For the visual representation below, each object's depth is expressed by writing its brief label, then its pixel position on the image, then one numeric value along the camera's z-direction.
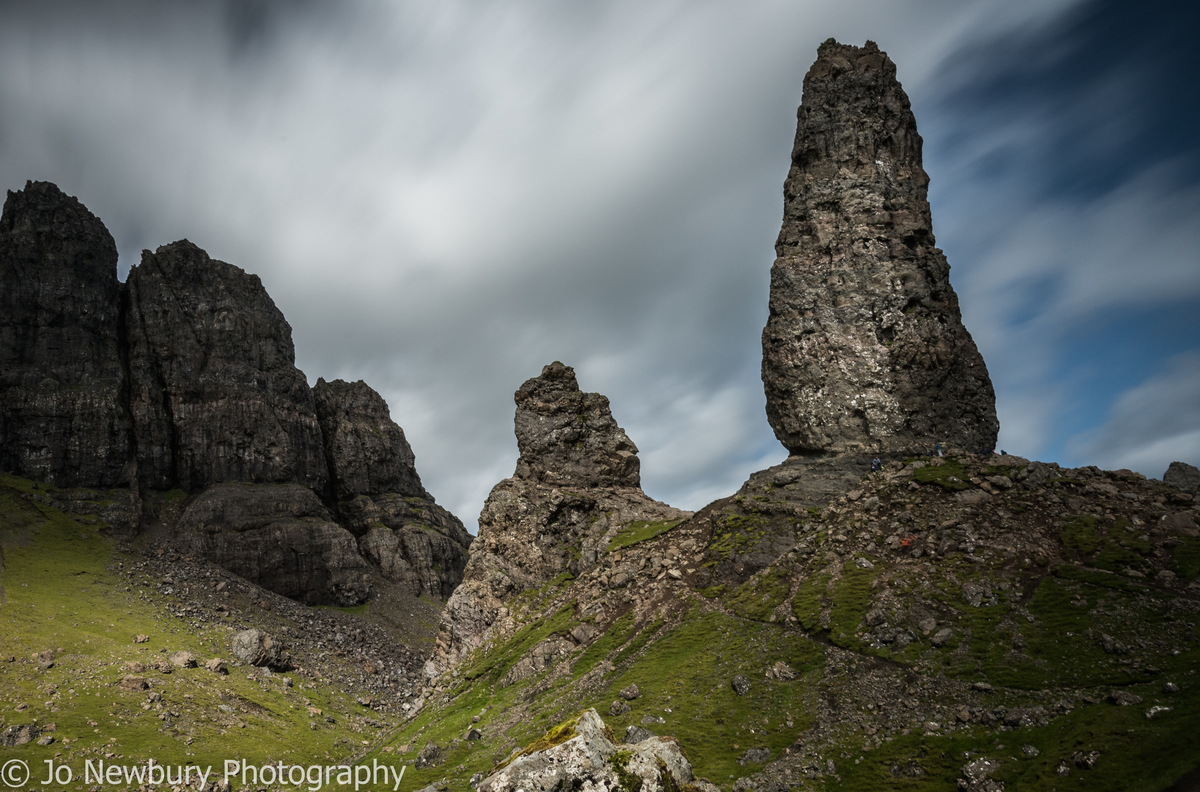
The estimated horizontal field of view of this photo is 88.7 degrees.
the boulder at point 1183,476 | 56.19
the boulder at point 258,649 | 104.31
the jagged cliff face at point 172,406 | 148.25
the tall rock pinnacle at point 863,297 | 68.88
